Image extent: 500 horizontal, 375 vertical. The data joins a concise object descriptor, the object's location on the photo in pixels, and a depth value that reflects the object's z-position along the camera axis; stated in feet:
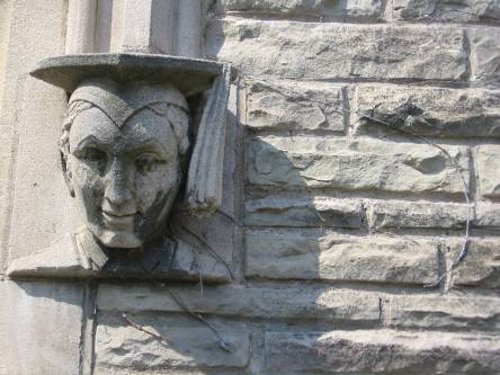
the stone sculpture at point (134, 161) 7.62
